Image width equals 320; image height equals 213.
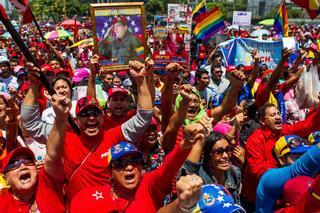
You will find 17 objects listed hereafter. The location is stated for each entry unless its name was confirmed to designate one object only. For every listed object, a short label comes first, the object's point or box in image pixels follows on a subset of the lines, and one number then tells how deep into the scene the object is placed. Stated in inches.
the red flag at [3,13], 77.6
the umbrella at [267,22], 617.9
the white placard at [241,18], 477.1
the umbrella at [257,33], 480.4
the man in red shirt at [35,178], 71.7
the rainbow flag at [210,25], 231.5
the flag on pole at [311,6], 138.0
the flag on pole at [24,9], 112.2
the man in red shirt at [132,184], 67.3
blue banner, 226.2
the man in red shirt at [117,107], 103.5
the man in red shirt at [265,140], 93.1
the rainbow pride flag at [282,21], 209.8
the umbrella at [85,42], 303.8
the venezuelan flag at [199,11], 249.4
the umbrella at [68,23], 519.7
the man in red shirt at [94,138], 81.8
